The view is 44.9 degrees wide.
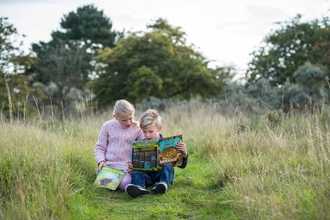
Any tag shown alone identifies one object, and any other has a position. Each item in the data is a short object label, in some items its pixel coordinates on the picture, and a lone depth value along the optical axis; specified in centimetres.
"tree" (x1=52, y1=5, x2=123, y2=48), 3023
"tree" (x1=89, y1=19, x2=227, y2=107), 1602
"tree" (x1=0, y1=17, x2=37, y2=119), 1366
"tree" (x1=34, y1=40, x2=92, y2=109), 2573
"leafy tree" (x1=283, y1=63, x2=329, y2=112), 1266
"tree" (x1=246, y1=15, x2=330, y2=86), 1816
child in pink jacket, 498
